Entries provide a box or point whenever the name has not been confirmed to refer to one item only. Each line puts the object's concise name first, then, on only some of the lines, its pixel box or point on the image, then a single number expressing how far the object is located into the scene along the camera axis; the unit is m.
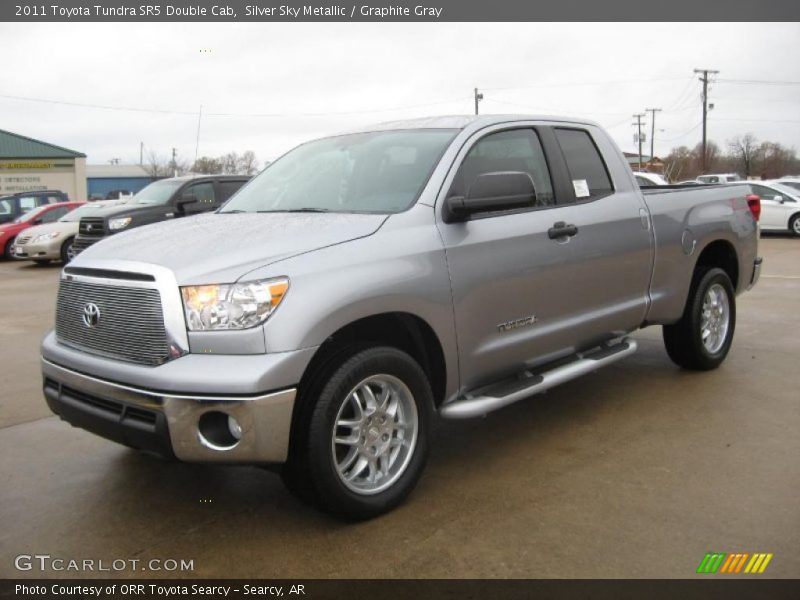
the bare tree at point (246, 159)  66.62
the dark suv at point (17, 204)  20.39
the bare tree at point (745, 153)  76.38
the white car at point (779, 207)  19.55
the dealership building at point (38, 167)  45.75
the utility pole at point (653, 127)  80.94
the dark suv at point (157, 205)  13.45
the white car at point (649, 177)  15.82
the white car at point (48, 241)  16.23
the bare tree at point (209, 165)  65.10
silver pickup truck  3.04
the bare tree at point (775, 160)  77.81
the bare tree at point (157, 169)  78.78
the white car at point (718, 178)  28.25
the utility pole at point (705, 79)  59.83
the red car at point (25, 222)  18.30
